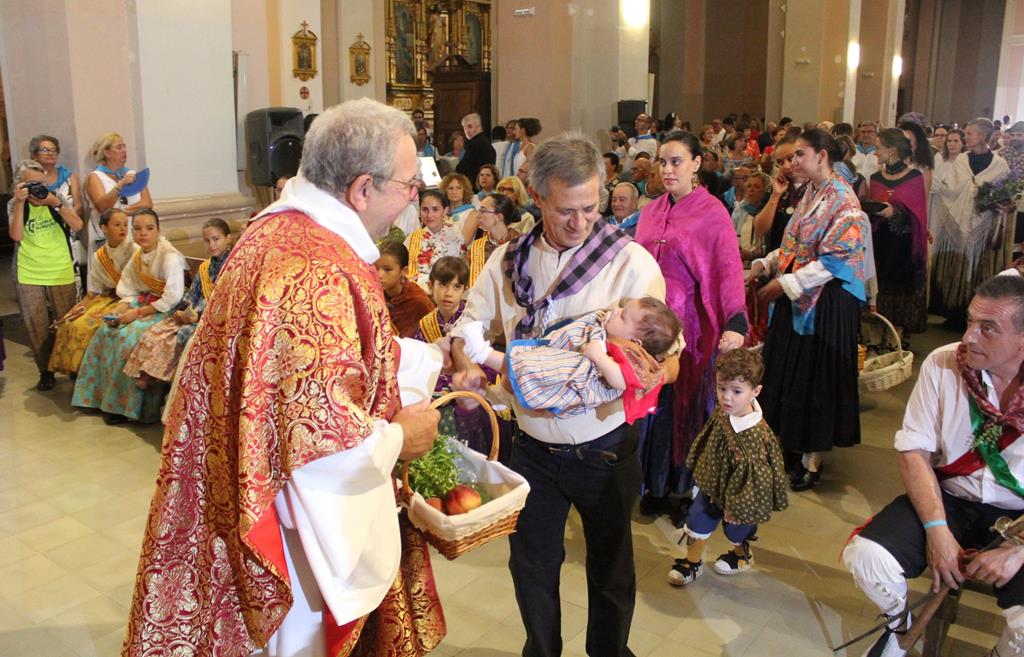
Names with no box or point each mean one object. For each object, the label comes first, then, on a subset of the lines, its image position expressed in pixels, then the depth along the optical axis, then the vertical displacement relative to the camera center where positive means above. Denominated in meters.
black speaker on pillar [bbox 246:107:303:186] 8.41 -0.21
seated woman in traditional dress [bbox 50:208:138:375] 6.37 -1.25
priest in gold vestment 1.81 -0.62
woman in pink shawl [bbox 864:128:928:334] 6.87 -0.79
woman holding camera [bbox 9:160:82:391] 6.58 -0.92
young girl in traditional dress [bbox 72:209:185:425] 5.95 -1.29
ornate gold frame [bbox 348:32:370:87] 13.56 +0.88
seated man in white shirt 2.84 -1.10
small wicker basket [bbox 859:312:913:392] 4.84 -1.26
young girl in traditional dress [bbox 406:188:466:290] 6.14 -0.76
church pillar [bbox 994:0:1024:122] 26.22 +1.41
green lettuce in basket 2.38 -0.88
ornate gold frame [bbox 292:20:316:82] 10.72 +0.78
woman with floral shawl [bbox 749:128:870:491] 4.29 -0.92
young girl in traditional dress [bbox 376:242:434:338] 4.84 -0.91
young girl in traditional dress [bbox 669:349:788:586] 3.60 -1.32
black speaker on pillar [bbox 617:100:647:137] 11.52 +0.15
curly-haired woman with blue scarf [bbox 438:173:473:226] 7.02 -0.52
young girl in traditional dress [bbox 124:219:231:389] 5.71 -1.28
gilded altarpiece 18.64 +1.55
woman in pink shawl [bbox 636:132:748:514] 3.84 -0.60
